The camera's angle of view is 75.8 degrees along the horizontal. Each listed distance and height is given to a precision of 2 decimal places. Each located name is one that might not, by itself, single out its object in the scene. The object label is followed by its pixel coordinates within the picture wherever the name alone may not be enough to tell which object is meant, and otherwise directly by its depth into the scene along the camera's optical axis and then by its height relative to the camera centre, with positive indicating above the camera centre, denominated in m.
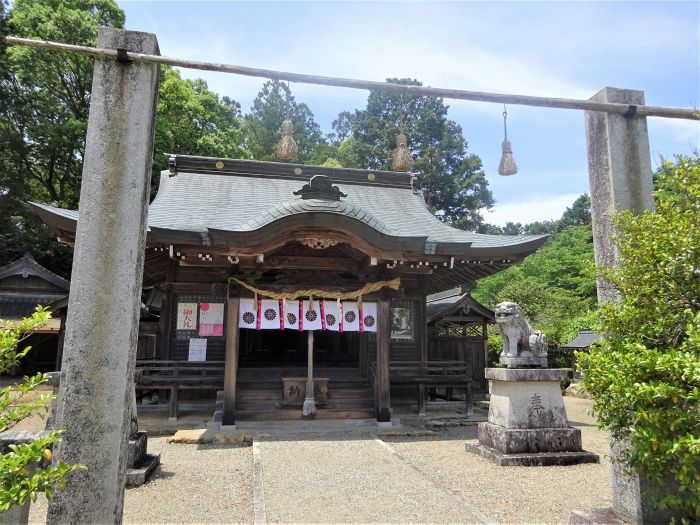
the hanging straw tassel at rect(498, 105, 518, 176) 5.18 +2.00
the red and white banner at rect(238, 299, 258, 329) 9.25 +0.41
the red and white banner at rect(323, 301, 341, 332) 9.63 +0.42
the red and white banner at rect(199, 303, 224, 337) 10.86 +0.35
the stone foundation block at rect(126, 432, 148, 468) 5.58 -1.46
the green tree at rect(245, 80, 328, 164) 34.94 +17.08
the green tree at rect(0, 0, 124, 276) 20.62 +10.09
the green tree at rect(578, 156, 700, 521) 2.65 -0.05
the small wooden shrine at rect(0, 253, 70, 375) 17.95 +1.71
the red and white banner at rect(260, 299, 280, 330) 9.38 +0.44
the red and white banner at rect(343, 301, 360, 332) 9.68 +0.41
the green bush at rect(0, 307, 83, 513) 2.36 -0.64
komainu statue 6.93 -0.09
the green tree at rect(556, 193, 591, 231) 45.91 +12.65
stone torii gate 3.01 +0.45
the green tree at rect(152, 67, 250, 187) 23.50 +12.23
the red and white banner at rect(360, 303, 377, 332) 9.73 +0.35
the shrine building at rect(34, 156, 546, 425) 8.58 +1.08
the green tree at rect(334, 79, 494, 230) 35.56 +14.62
